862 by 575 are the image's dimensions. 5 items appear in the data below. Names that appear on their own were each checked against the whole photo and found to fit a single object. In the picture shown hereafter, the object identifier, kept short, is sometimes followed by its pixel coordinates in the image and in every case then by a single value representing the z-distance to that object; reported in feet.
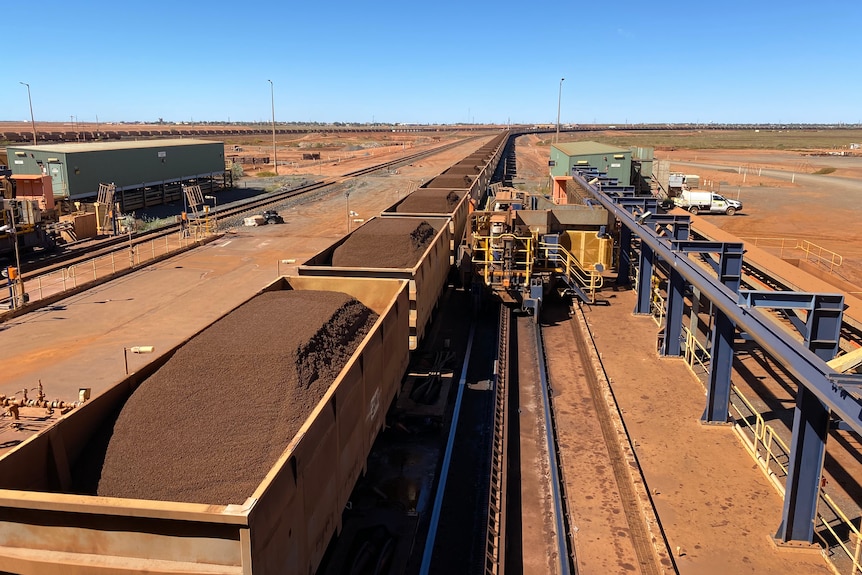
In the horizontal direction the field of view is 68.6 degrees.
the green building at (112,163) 108.88
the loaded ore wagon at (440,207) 66.13
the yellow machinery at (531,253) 59.26
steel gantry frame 22.61
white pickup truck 134.62
